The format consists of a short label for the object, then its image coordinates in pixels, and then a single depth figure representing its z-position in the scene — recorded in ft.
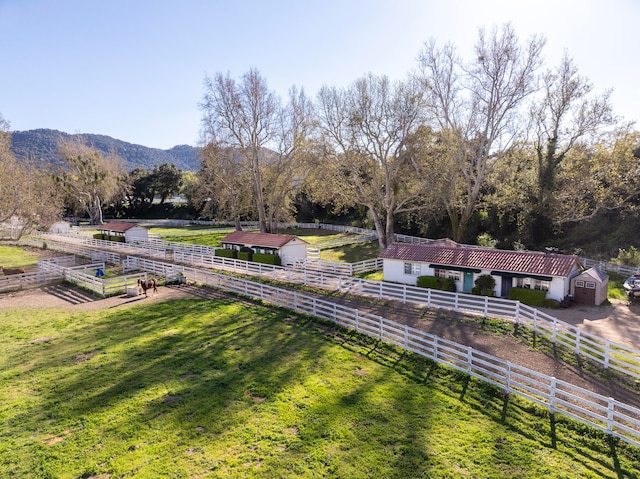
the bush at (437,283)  70.54
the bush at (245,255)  102.45
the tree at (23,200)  87.25
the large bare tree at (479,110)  87.66
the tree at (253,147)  117.29
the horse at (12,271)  87.17
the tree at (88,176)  197.57
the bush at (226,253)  106.52
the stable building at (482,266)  61.82
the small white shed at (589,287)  61.11
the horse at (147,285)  70.64
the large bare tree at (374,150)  94.22
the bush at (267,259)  96.99
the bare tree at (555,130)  97.60
